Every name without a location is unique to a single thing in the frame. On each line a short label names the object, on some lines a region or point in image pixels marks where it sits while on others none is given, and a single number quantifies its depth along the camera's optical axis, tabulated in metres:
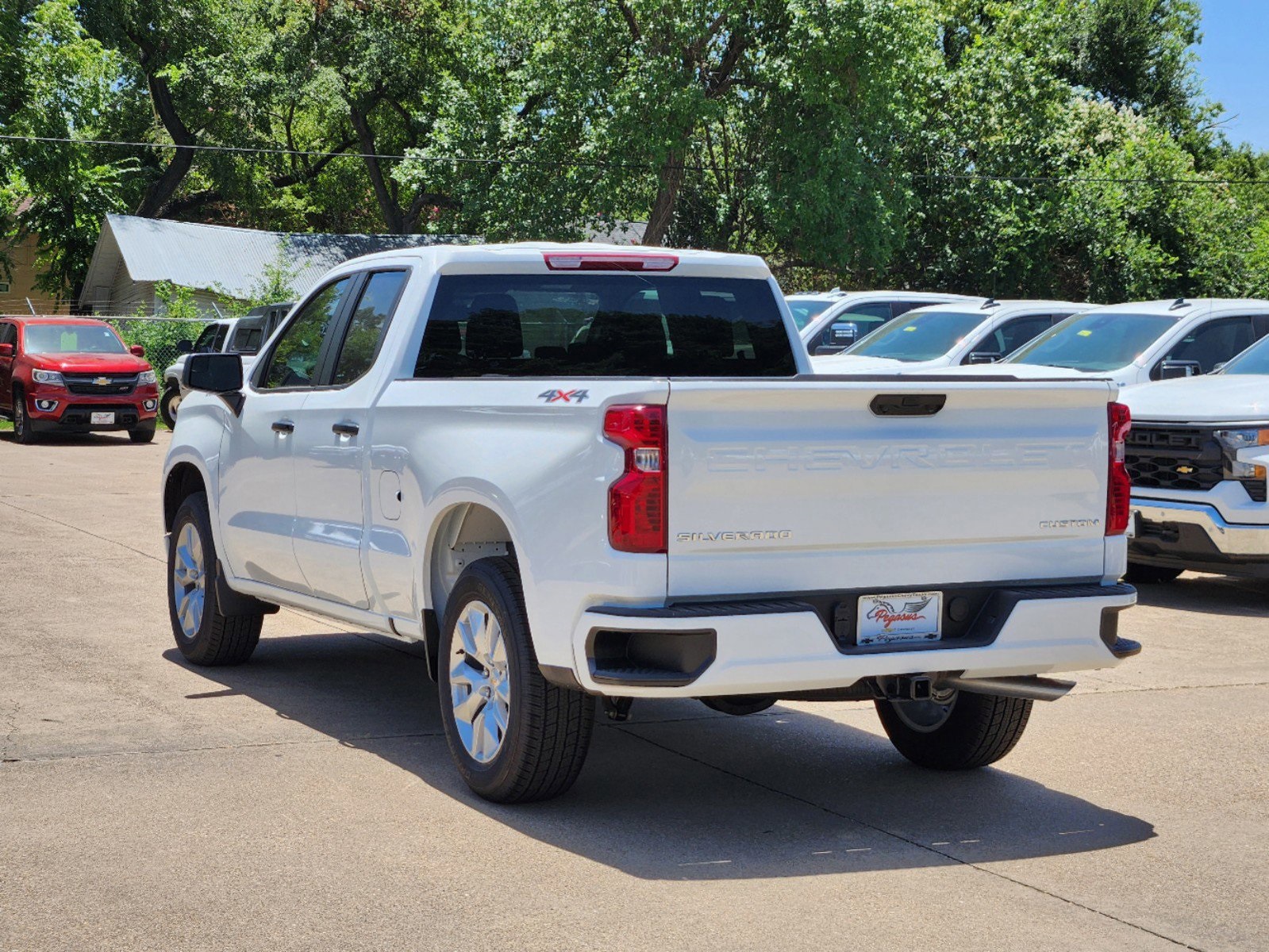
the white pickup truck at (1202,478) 10.81
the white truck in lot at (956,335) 16.55
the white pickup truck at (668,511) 5.16
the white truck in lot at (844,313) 19.44
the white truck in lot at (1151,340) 13.35
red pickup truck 25.73
